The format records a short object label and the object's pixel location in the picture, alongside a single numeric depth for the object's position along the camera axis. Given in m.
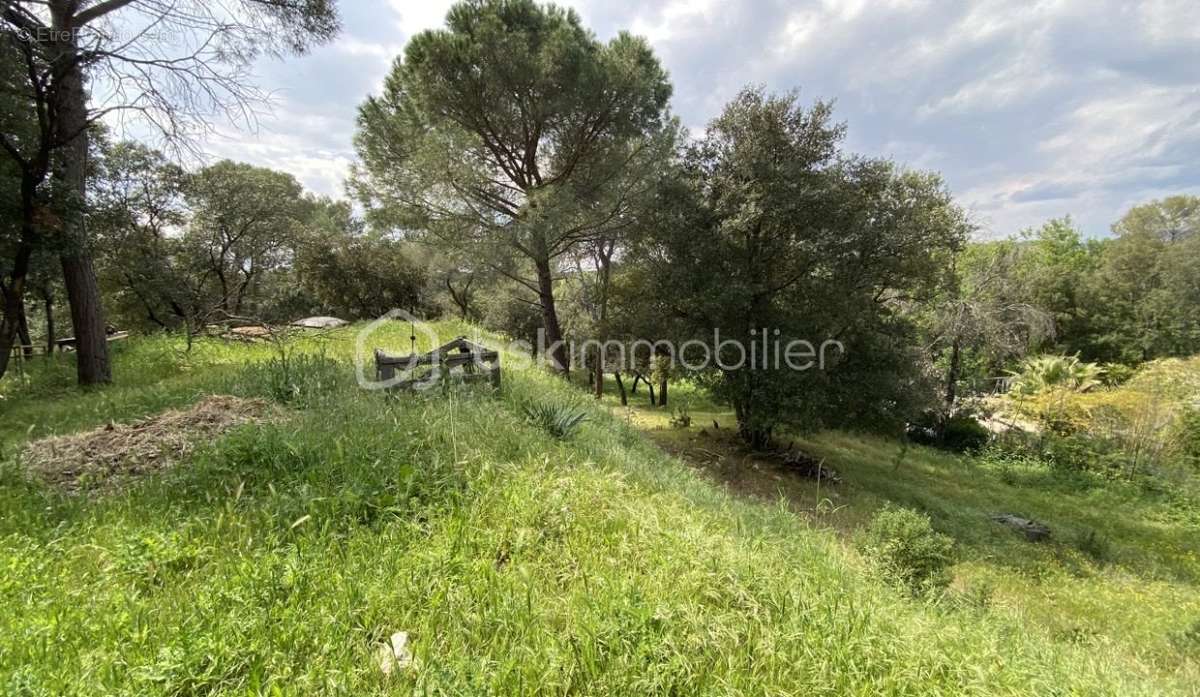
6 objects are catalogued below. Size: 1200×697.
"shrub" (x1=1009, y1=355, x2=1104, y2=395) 13.32
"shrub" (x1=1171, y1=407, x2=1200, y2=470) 9.69
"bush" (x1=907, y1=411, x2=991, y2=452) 13.49
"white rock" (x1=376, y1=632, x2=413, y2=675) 1.57
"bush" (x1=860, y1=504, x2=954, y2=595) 3.91
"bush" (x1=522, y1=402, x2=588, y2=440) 4.09
